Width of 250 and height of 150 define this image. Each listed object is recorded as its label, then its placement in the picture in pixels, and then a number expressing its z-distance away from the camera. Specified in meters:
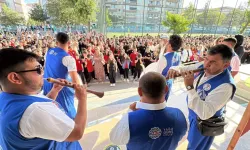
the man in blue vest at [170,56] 2.52
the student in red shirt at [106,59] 5.91
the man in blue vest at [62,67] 2.25
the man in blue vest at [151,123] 1.01
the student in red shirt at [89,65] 5.51
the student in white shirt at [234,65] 2.61
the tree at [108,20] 14.98
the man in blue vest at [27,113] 0.87
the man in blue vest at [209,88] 1.42
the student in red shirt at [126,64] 5.80
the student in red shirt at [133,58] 6.12
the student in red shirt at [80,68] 5.14
